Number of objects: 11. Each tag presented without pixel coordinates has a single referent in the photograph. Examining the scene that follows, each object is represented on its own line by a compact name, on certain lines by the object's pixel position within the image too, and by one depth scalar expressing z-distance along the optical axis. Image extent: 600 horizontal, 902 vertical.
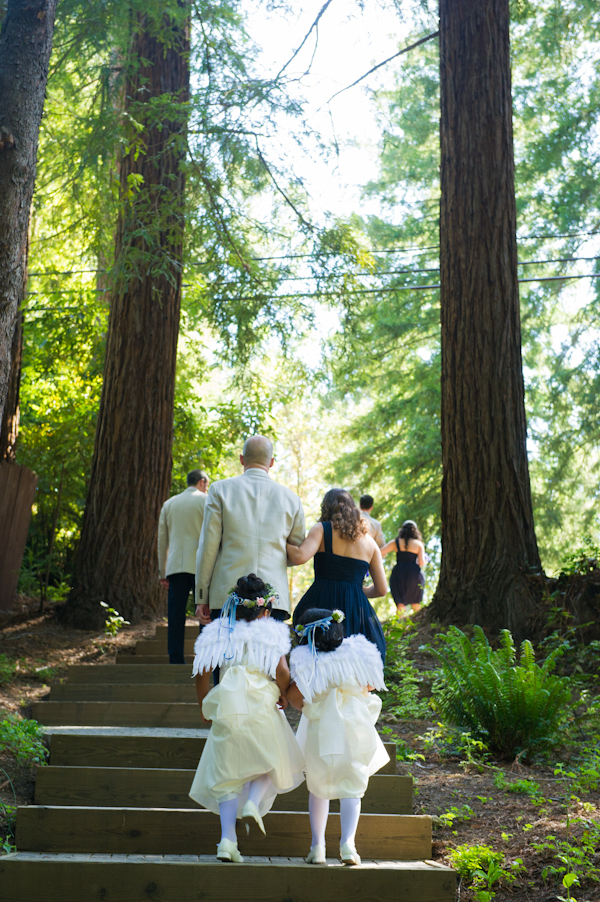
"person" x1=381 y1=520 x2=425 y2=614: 9.71
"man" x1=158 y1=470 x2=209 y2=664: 6.54
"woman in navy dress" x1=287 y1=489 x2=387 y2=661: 4.34
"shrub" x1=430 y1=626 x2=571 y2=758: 5.08
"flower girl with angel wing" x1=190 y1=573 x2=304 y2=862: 3.40
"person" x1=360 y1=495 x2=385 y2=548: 6.98
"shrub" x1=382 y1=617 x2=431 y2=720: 5.90
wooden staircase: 3.33
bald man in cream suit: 4.29
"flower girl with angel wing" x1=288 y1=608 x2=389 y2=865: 3.43
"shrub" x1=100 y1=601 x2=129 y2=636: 8.08
